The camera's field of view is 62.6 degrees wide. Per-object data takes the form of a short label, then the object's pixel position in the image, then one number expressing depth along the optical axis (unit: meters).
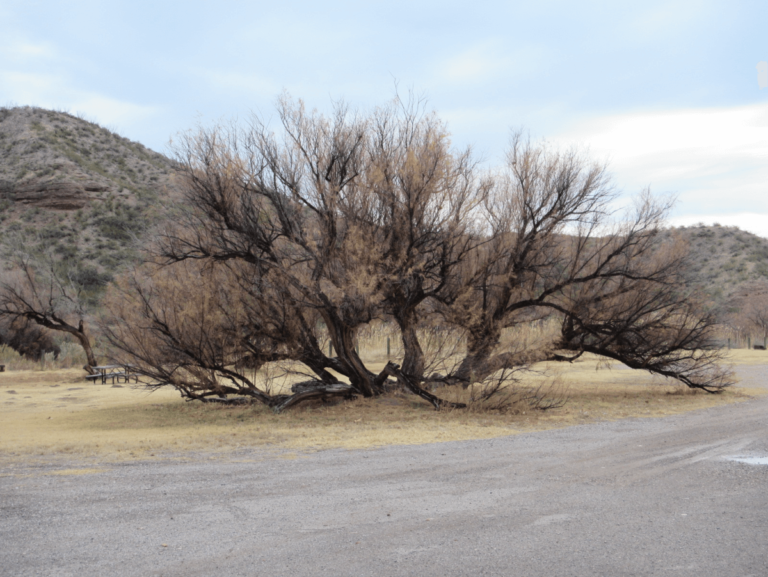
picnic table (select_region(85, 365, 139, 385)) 26.34
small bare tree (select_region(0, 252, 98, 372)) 27.50
